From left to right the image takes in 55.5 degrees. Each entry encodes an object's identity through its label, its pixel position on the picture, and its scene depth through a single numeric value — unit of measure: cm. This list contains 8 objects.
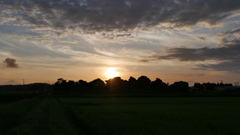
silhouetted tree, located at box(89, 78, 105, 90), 13600
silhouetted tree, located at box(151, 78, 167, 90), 13325
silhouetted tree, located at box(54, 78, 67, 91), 13338
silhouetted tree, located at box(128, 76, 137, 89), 12825
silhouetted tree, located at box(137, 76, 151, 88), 13600
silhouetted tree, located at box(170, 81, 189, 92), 12407
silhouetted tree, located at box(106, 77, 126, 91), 13055
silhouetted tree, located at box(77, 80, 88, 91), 14095
